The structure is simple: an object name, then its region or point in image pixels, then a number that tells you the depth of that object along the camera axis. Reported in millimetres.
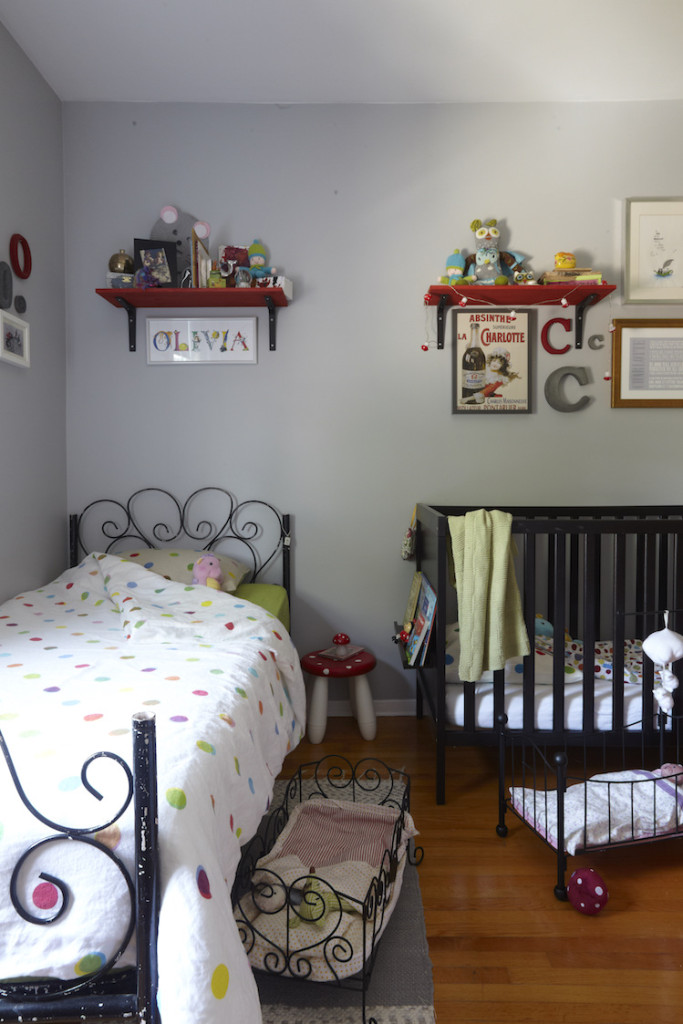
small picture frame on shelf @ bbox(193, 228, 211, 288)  2586
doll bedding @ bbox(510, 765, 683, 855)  1681
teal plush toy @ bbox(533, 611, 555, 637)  2574
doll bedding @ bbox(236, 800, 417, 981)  1294
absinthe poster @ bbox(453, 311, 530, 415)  2764
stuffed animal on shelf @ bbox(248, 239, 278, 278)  2648
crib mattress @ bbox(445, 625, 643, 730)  2111
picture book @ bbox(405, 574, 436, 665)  2197
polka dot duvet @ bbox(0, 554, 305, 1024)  867
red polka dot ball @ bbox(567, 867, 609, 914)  1534
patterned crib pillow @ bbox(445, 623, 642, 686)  2213
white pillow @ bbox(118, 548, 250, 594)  2484
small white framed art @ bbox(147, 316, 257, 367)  2768
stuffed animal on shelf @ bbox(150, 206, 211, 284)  2723
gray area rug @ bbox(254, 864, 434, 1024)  1265
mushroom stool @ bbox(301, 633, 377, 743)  2533
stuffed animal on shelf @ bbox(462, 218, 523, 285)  2645
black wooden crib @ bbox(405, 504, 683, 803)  2018
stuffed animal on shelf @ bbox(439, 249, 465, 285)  2617
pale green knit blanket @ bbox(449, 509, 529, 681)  2006
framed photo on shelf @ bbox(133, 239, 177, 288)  2598
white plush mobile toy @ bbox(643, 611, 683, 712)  1890
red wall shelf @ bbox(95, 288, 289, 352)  2561
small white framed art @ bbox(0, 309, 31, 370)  2207
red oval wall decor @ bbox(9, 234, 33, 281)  2315
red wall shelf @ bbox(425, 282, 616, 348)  2604
